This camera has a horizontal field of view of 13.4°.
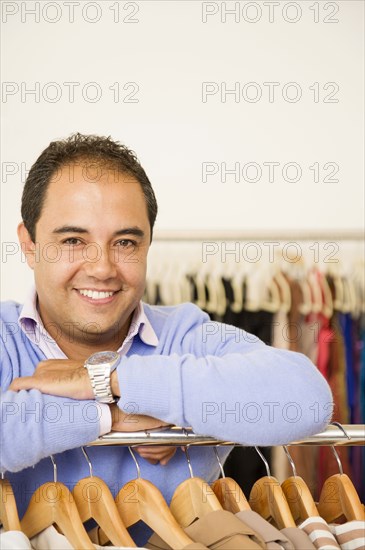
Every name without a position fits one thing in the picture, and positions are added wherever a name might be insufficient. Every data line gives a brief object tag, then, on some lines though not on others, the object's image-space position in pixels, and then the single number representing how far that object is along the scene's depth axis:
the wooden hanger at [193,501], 1.66
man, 1.69
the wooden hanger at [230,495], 1.67
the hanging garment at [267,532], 1.60
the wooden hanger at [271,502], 1.66
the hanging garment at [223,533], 1.60
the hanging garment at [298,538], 1.61
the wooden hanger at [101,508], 1.64
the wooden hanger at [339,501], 1.68
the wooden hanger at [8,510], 1.63
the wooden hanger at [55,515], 1.63
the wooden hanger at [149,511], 1.63
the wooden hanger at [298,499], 1.67
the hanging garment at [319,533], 1.62
